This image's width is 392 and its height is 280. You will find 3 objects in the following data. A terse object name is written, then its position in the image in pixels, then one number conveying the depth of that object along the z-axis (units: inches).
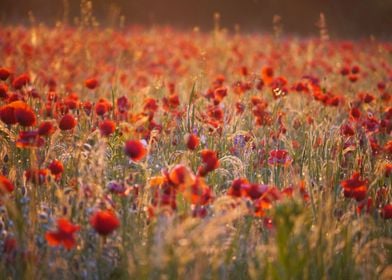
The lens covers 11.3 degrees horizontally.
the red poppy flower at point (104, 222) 182.9
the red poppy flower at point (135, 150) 190.8
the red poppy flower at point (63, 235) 181.9
